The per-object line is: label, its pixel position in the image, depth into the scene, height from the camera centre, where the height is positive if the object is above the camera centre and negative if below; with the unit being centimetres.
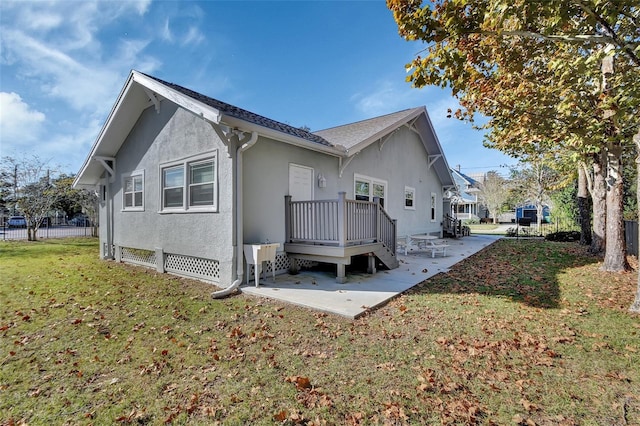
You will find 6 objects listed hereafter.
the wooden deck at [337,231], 725 -42
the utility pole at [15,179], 1924 +271
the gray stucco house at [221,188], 706 +88
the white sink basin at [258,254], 677 -87
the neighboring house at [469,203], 4211 +167
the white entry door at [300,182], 856 +101
